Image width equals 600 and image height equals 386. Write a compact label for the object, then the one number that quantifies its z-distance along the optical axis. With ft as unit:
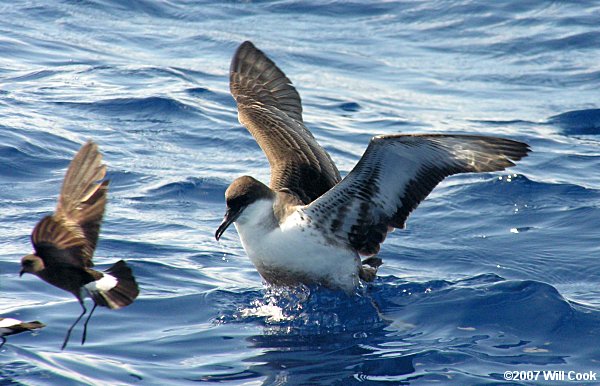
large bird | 43.80
